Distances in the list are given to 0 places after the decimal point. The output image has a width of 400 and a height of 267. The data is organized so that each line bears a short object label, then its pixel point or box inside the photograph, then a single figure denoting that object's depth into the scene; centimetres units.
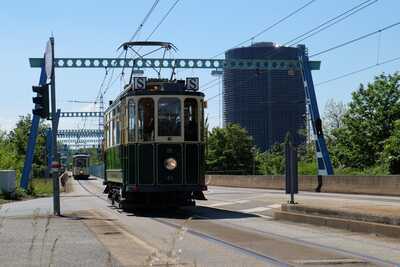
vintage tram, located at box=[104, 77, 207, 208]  2117
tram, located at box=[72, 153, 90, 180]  9706
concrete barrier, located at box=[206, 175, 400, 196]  3300
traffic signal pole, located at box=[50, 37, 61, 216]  2161
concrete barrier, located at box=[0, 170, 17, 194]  3606
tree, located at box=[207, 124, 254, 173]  9600
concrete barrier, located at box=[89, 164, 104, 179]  10998
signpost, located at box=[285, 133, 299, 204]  1934
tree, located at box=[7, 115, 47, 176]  9094
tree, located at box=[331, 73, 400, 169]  5772
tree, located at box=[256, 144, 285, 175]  8946
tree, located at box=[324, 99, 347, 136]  9356
